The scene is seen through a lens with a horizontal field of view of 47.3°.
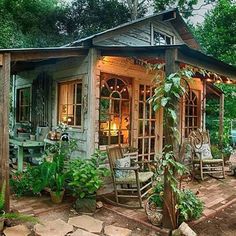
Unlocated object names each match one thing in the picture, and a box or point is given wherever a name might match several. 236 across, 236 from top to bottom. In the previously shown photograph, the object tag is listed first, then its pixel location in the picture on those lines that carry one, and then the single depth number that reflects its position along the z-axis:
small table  5.54
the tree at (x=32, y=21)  12.37
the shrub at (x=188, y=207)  3.47
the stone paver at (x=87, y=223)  3.46
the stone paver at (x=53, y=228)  3.28
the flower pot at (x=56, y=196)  4.34
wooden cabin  4.15
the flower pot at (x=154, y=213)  3.54
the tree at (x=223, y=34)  11.40
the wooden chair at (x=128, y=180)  4.26
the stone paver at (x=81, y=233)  3.30
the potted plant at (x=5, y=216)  3.19
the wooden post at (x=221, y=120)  8.08
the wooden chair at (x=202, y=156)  6.17
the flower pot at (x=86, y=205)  4.03
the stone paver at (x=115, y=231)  3.34
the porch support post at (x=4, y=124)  3.52
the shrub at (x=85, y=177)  4.00
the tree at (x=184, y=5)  14.84
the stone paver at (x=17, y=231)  3.19
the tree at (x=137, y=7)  14.82
